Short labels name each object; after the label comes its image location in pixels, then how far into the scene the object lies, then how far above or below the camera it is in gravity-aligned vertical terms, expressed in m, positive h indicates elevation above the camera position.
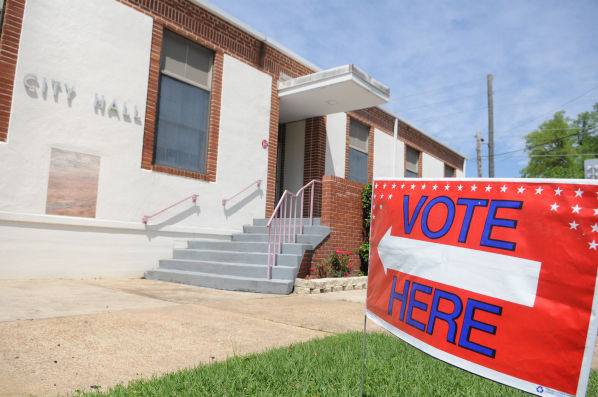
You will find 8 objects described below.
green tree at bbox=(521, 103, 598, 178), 39.56 +9.48
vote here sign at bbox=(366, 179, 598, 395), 1.55 -0.14
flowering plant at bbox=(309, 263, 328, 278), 6.95 -0.61
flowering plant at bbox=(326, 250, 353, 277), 7.45 -0.52
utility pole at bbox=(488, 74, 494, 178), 18.55 +4.85
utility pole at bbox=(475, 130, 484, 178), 22.11 +4.99
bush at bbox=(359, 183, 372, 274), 8.53 +0.48
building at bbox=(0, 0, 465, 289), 6.19 +1.67
